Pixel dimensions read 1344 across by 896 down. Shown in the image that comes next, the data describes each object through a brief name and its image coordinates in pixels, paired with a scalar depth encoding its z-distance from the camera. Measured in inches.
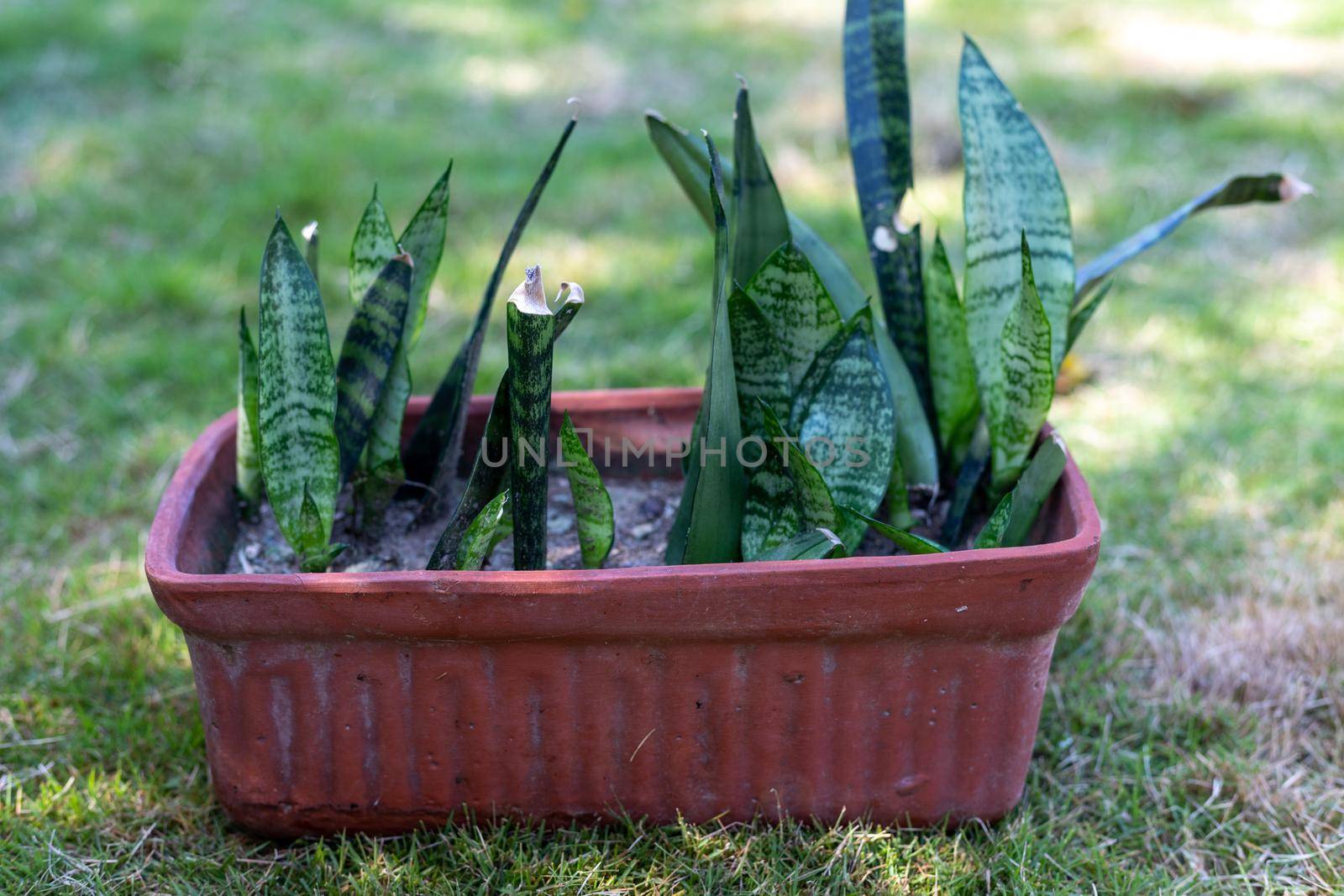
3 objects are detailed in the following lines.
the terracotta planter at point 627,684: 37.4
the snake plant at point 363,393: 40.4
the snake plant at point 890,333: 41.6
